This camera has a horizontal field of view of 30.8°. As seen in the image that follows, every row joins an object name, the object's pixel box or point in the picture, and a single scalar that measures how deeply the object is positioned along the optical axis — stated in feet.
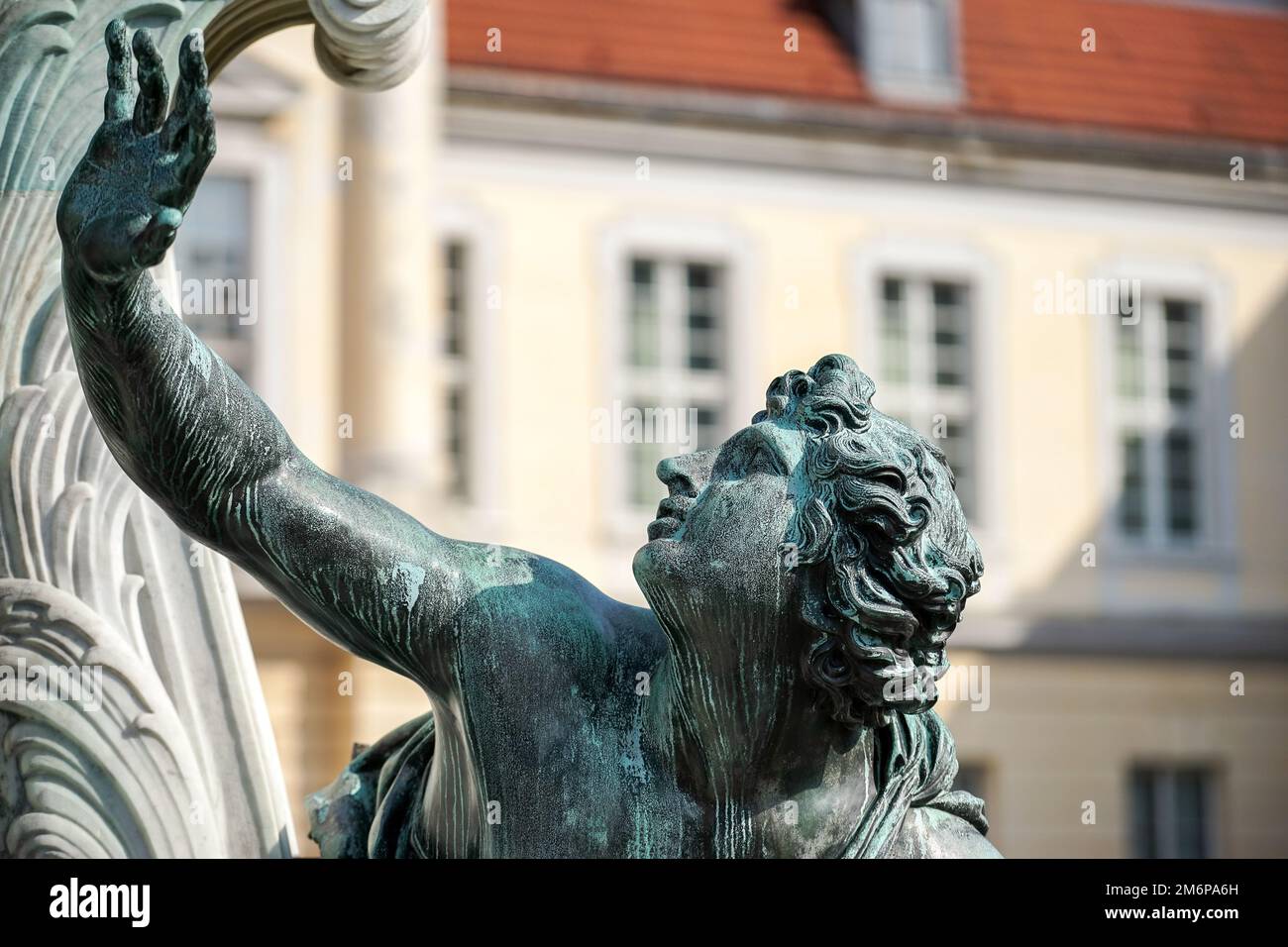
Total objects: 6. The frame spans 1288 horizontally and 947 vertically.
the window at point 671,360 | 65.00
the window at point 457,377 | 63.57
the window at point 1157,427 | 69.77
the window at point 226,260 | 58.39
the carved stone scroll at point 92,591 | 7.65
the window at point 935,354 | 67.92
